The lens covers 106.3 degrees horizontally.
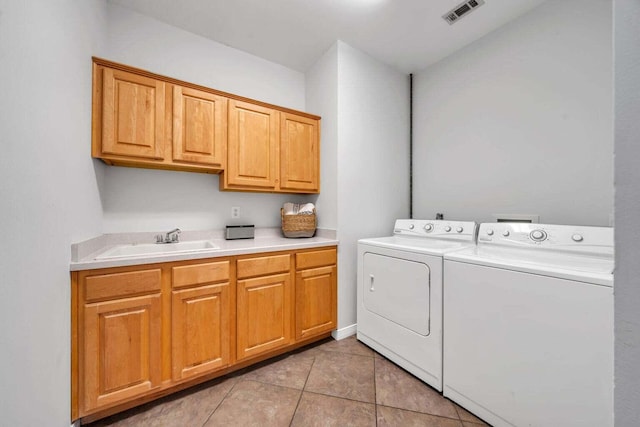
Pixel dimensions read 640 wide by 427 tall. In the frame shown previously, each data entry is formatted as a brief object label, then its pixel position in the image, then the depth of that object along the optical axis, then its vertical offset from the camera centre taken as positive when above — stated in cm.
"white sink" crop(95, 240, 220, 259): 167 -27
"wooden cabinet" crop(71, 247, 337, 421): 122 -68
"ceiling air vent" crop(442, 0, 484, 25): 178 +157
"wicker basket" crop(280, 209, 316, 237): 221 -12
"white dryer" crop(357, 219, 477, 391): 153 -57
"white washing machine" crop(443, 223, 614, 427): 97 -54
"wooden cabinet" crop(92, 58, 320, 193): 153 +61
